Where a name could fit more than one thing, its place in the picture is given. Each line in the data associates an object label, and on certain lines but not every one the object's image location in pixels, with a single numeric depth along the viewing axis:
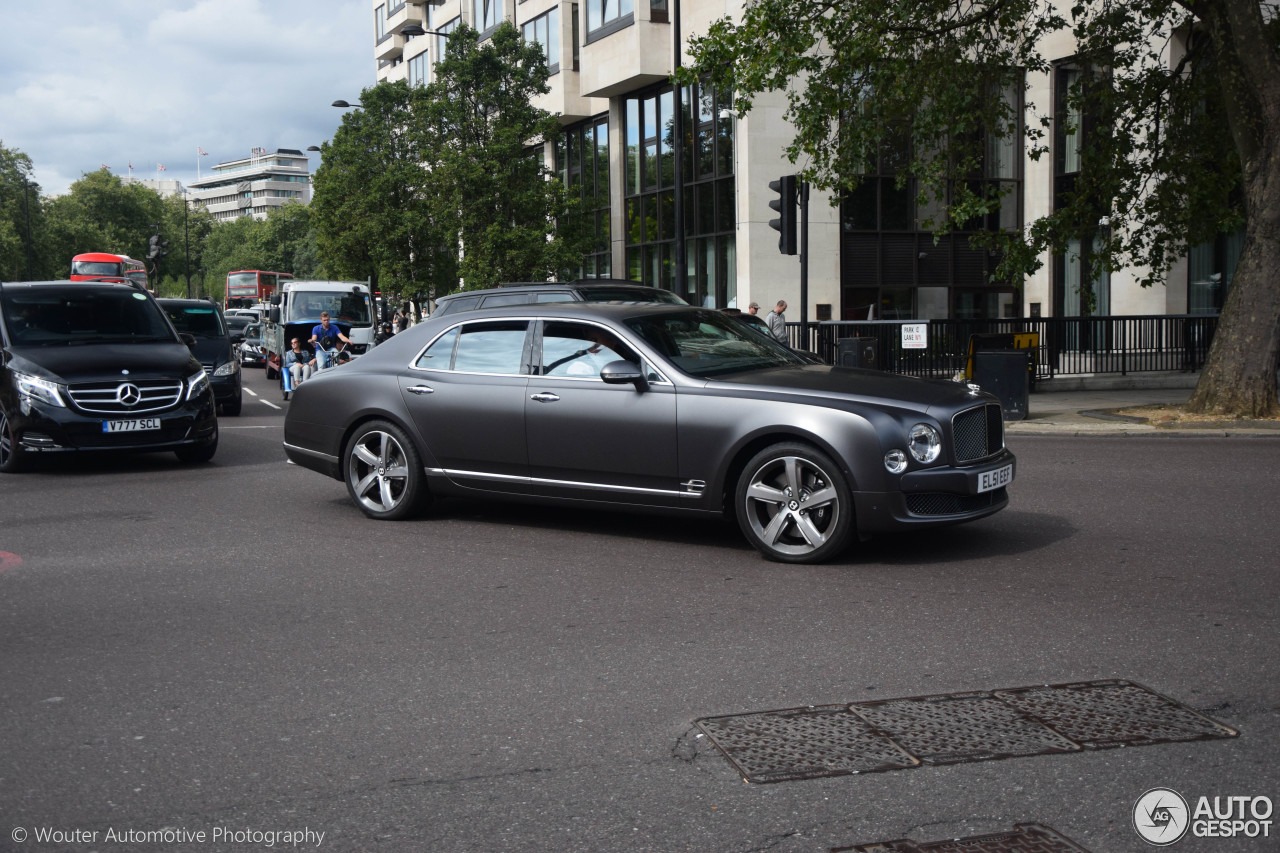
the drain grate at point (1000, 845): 3.30
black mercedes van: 11.76
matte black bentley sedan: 7.01
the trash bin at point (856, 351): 20.73
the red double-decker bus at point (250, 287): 72.06
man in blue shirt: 24.19
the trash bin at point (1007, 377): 16.94
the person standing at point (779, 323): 22.17
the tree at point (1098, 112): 15.69
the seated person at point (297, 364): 24.81
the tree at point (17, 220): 95.31
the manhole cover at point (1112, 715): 4.14
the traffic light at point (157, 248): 46.38
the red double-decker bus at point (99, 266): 56.94
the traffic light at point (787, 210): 18.19
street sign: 21.39
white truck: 30.88
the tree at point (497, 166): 32.62
